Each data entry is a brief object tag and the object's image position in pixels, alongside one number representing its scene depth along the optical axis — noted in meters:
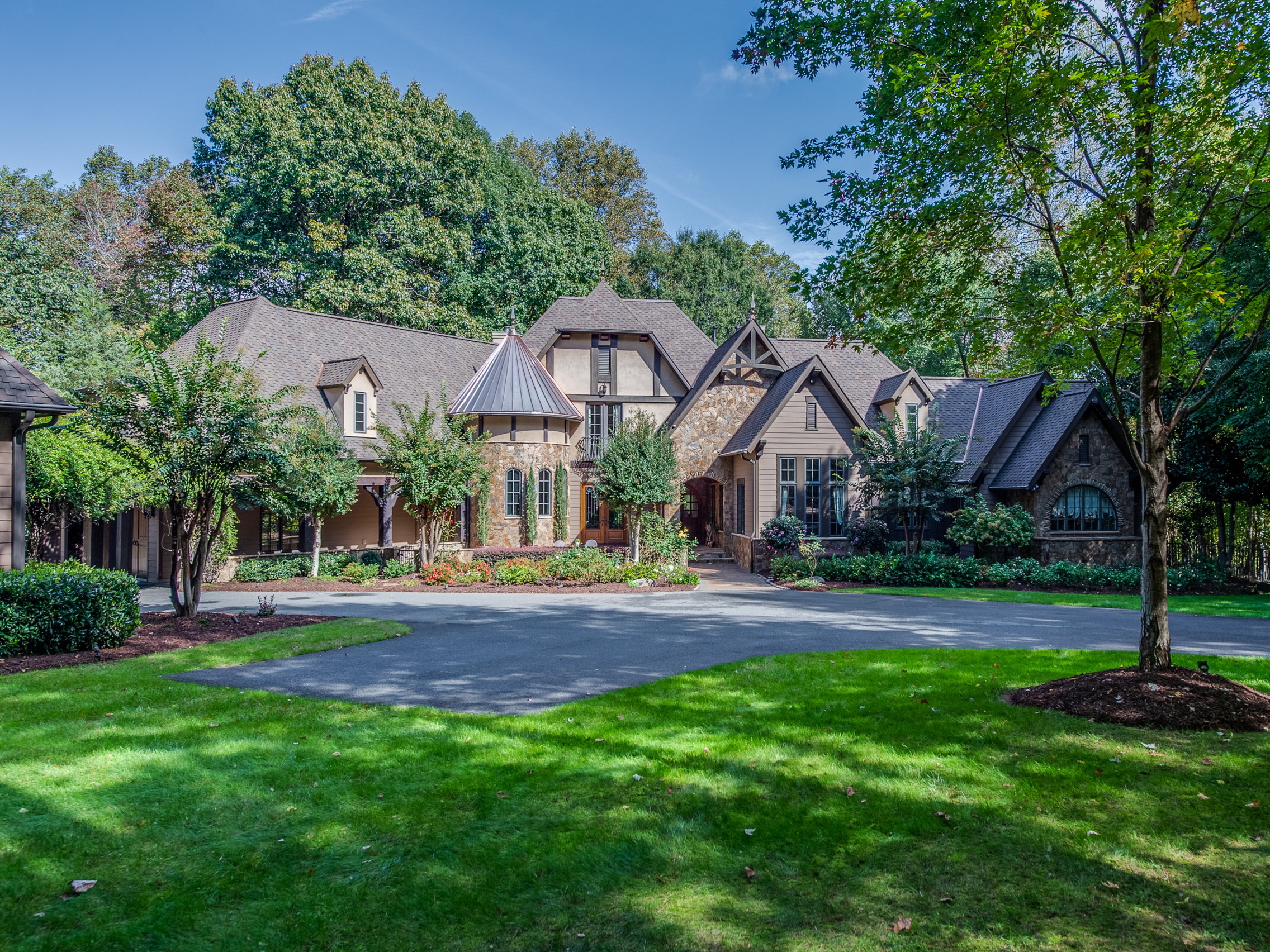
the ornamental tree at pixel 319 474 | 18.17
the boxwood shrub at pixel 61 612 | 9.12
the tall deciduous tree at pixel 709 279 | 43.50
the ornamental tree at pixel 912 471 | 20.19
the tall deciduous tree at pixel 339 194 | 31.55
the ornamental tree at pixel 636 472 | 21.44
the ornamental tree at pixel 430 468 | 20.12
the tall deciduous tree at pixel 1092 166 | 6.25
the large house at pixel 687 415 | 21.72
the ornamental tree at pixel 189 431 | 10.99
